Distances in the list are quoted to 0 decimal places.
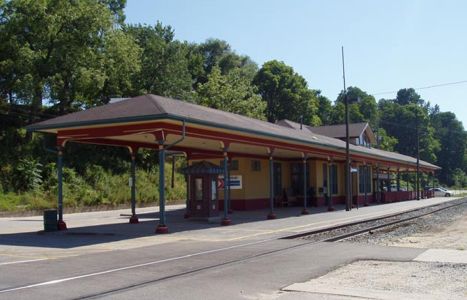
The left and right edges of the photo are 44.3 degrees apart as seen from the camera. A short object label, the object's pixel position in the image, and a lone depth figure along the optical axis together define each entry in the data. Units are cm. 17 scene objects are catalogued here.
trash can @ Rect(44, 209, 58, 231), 2170
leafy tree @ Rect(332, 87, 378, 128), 13425
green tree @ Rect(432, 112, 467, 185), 14050
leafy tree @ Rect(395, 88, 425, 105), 18525
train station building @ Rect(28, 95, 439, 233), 2069
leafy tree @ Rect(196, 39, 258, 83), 8506
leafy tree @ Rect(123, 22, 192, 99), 5172
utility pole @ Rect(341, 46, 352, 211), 3455
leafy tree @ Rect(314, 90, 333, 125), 10906
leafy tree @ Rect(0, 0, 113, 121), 3859
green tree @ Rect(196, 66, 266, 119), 6125
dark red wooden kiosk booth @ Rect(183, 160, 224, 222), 2631
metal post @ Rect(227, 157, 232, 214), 3346
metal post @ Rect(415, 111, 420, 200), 6055
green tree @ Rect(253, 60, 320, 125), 8331
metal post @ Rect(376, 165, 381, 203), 5144
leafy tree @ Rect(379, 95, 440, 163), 13568
